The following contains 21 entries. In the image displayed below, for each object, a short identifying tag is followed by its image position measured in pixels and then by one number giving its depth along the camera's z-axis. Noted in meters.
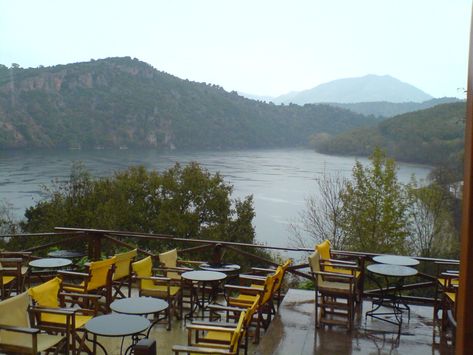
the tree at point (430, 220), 22.38
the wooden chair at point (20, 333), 3.44
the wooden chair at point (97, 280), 4.91
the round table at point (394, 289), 4.93
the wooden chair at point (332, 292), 4.83
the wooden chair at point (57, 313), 3.79
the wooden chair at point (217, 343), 3.30
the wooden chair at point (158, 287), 5.29
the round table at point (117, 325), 3.51
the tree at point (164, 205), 26.25
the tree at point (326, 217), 24.36
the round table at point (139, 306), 4.02
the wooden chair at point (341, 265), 5.47
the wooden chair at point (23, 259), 5.86
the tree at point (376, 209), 22.47
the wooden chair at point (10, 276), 5.62
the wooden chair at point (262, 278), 5.23
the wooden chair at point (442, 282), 4.84
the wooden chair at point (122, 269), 5.52
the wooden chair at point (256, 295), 4.68
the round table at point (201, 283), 5.22
